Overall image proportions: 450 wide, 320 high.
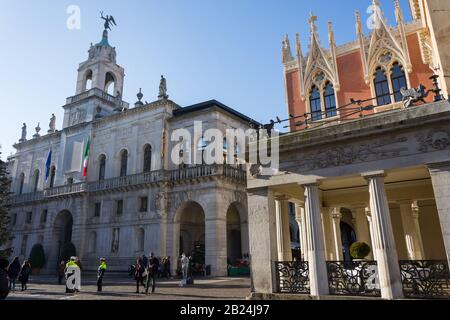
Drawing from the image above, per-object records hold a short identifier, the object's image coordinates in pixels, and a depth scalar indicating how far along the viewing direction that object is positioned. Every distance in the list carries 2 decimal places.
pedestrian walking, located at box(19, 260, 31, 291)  18.61
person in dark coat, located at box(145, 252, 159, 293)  16.25
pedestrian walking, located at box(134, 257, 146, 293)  16.47
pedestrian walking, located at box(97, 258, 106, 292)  16.48
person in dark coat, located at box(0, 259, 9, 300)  7.67
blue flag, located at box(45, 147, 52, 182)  38.85
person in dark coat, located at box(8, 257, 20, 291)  16.94
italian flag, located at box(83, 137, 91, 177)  34.50
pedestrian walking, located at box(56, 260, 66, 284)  22.20
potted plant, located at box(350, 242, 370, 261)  12.82
